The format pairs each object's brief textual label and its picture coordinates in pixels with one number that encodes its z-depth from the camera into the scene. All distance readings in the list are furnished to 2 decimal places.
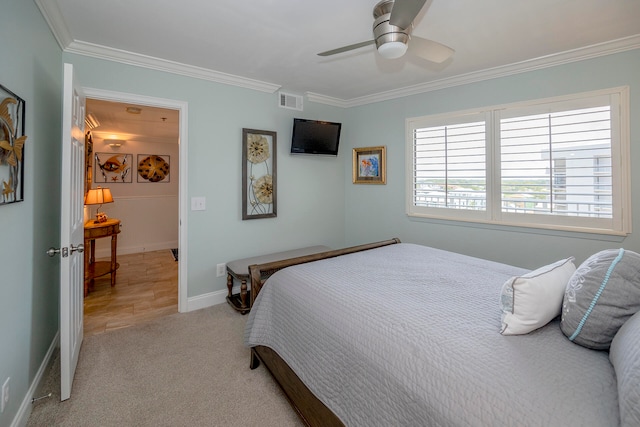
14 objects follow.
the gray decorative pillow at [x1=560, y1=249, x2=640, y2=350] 0.97
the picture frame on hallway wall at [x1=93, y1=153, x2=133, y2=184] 5.22
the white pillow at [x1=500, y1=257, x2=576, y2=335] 1.11
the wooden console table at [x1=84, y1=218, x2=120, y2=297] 3.39
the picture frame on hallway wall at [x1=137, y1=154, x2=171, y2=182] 5.65
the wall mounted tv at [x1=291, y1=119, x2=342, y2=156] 3.53
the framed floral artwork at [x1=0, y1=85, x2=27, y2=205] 1.33
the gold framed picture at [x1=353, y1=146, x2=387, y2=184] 3.75
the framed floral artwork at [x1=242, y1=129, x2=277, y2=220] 3.27
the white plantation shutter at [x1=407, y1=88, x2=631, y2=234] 2.37
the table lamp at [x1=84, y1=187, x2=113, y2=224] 3.59
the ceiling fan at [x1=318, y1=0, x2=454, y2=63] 1.54
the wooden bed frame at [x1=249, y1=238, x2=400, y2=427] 1.38
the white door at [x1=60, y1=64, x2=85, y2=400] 1.70
